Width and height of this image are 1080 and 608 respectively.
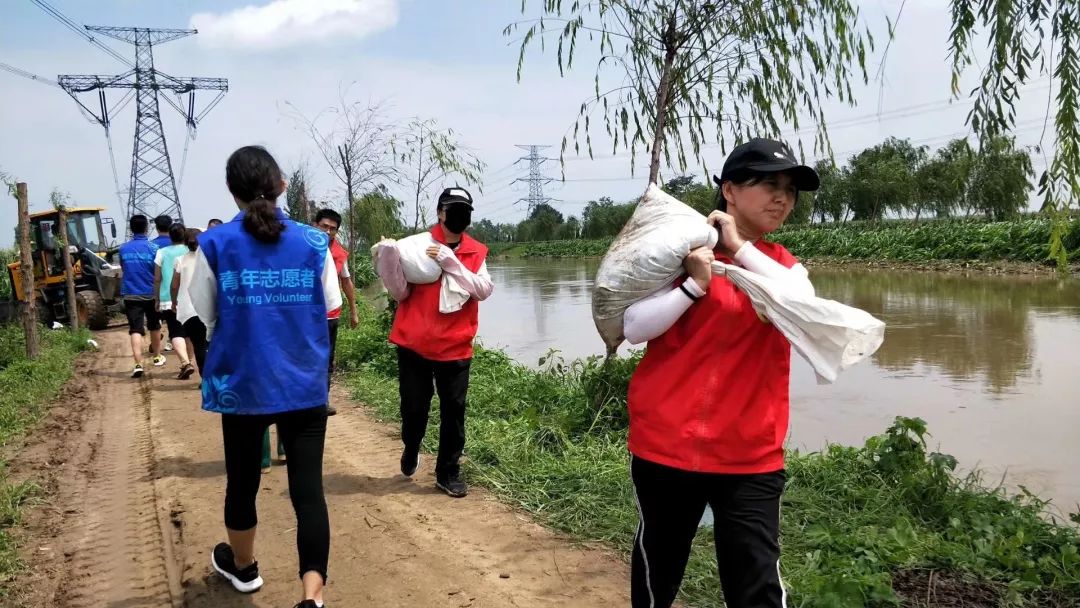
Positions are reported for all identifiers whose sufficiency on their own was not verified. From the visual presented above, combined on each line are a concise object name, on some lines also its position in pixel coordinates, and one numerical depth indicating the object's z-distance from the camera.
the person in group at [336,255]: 6.14
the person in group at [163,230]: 7.83
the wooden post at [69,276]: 12.63
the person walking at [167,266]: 7.26
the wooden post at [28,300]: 9.27
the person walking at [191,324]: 5.93
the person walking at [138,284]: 8.42
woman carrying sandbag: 2.02
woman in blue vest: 2.70
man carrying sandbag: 4.35
